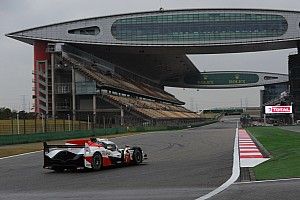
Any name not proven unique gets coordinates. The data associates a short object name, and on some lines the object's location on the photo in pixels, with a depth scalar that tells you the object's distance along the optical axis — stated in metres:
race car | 15.45
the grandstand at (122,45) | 84.14
